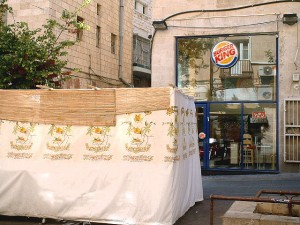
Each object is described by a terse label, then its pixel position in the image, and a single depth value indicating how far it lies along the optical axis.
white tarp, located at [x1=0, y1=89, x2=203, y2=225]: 7.24
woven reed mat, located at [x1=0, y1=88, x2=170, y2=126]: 7.43
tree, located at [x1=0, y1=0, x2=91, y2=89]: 10.66
